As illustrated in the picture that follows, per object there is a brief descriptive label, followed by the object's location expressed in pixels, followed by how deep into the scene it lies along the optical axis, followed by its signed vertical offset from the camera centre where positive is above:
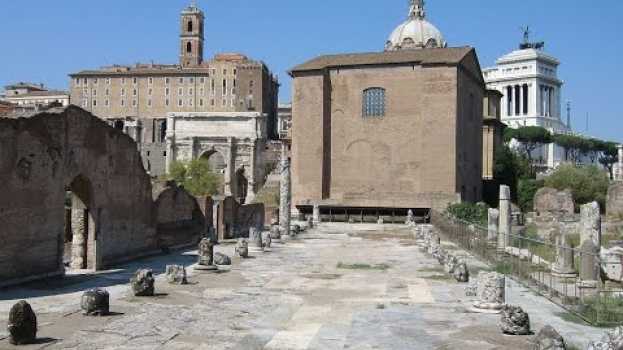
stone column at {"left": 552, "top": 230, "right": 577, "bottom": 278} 13.89 -1.57
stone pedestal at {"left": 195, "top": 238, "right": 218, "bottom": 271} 15.62 -1.67
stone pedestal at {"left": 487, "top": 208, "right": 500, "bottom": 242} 23.00 -1.10
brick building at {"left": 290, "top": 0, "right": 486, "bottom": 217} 39.66 +3.23
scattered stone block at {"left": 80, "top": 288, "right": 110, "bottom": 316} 9.77 -1.69
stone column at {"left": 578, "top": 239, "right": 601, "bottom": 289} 12.26 -1.47
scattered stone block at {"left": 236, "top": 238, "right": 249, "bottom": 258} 19.12 -1.79
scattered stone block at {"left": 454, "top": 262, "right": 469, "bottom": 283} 14.51 -1.82
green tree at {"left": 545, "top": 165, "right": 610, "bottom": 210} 51.09 +0.30
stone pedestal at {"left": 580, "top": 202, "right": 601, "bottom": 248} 15.98 -0.78
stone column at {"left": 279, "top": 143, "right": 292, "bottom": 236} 28.45 -0.54
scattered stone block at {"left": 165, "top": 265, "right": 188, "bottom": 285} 13.37 -1.76
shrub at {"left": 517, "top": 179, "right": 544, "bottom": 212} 50.00 -0.46
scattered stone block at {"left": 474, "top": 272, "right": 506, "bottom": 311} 10.74 -1.65
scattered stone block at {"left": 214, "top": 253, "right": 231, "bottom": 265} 16.91 -1.85
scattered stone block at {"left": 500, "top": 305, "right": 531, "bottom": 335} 8.96 -1.75
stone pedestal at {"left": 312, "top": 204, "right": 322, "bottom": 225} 38.19 -1.67
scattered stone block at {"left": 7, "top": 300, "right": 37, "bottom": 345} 7.93 -1.63
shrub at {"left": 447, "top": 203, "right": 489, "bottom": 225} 33.22 -1.25
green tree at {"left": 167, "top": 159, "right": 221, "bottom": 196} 52.22 +0.56
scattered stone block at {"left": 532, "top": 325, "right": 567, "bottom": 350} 7.22 -1.60
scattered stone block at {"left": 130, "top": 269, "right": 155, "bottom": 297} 11.67 -1.69
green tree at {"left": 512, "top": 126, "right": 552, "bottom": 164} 84.64 +6.08
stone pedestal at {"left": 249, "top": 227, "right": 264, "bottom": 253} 21.43 -1.88
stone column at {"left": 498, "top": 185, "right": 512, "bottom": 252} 21.75 -0.74
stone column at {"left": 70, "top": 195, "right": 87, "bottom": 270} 14.99 -1.11
